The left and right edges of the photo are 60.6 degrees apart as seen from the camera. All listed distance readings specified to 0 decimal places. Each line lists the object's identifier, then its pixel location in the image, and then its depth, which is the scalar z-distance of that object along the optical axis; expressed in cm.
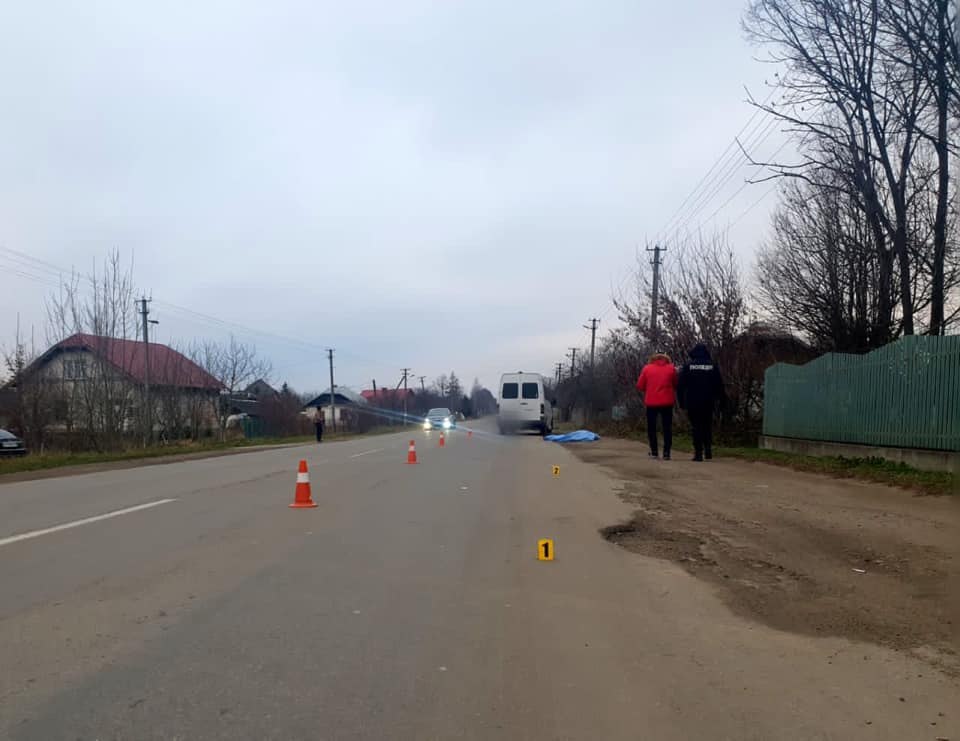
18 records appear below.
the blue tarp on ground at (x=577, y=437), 2700
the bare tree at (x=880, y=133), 1408
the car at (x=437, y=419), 5509
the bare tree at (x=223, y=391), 4634
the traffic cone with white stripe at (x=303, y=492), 1009
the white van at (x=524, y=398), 3331
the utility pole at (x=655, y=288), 2369
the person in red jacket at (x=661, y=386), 1499
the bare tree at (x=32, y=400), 3191
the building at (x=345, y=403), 7018
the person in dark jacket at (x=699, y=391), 1472
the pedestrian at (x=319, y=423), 3803
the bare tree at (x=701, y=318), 2134
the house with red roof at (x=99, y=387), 2939
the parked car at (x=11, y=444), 2823
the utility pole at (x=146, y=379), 3145
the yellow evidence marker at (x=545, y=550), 685
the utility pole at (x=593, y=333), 6339
